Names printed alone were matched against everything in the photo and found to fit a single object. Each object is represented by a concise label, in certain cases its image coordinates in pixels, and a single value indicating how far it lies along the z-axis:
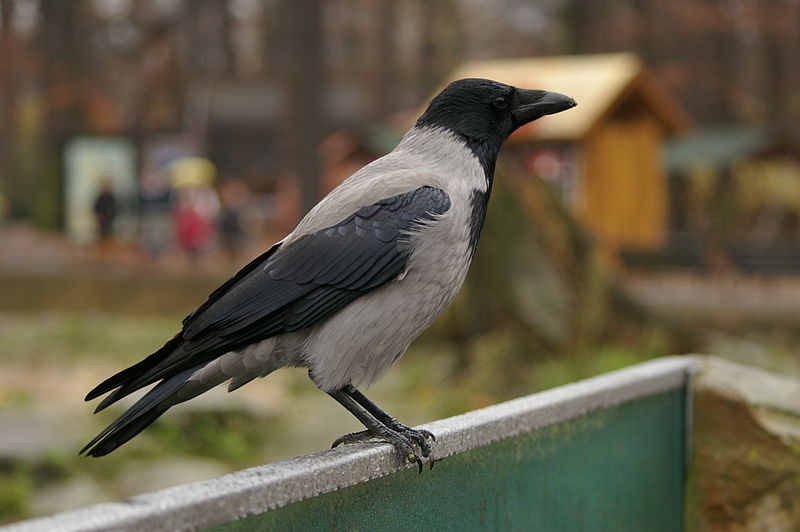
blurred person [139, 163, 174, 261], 19.03
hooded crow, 2.56
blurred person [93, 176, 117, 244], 18.27
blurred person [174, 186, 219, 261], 17.77
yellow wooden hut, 17.23
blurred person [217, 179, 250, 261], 17.84
